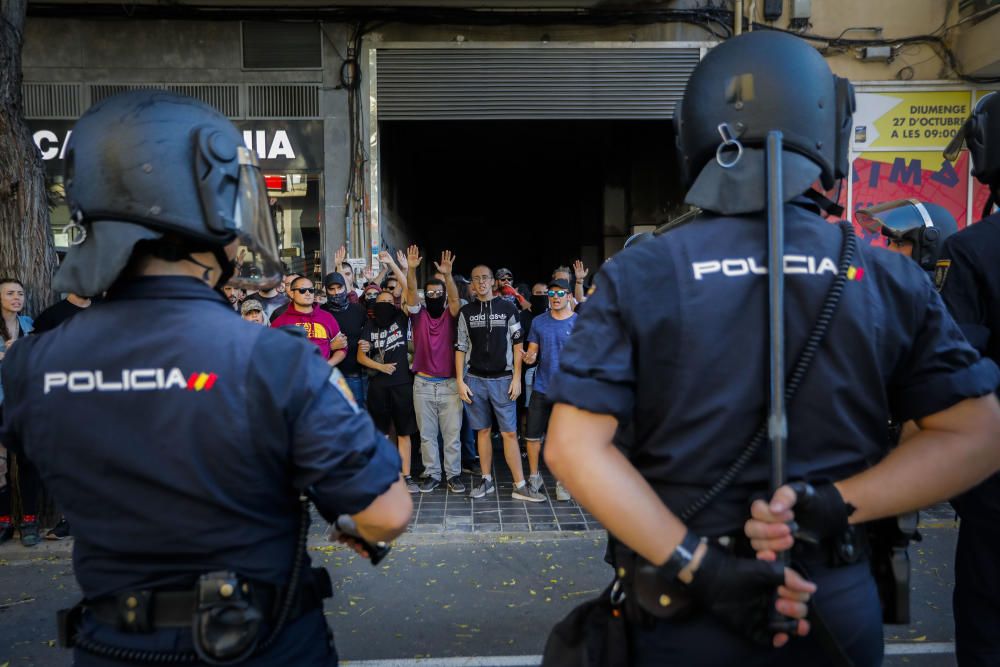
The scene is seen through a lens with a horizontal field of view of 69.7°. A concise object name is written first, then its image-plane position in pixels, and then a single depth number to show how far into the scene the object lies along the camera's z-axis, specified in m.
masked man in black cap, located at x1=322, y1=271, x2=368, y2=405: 7.43
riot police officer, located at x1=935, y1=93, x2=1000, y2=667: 2.26
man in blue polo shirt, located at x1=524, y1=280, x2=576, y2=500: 6.81
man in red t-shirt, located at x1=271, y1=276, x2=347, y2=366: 6.95
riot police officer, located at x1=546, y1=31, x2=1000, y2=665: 1.49
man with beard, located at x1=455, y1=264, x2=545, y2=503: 6.91
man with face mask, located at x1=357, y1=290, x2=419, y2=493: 7.27
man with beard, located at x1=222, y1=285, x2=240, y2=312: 8.09
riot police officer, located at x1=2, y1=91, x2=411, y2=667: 1.54
